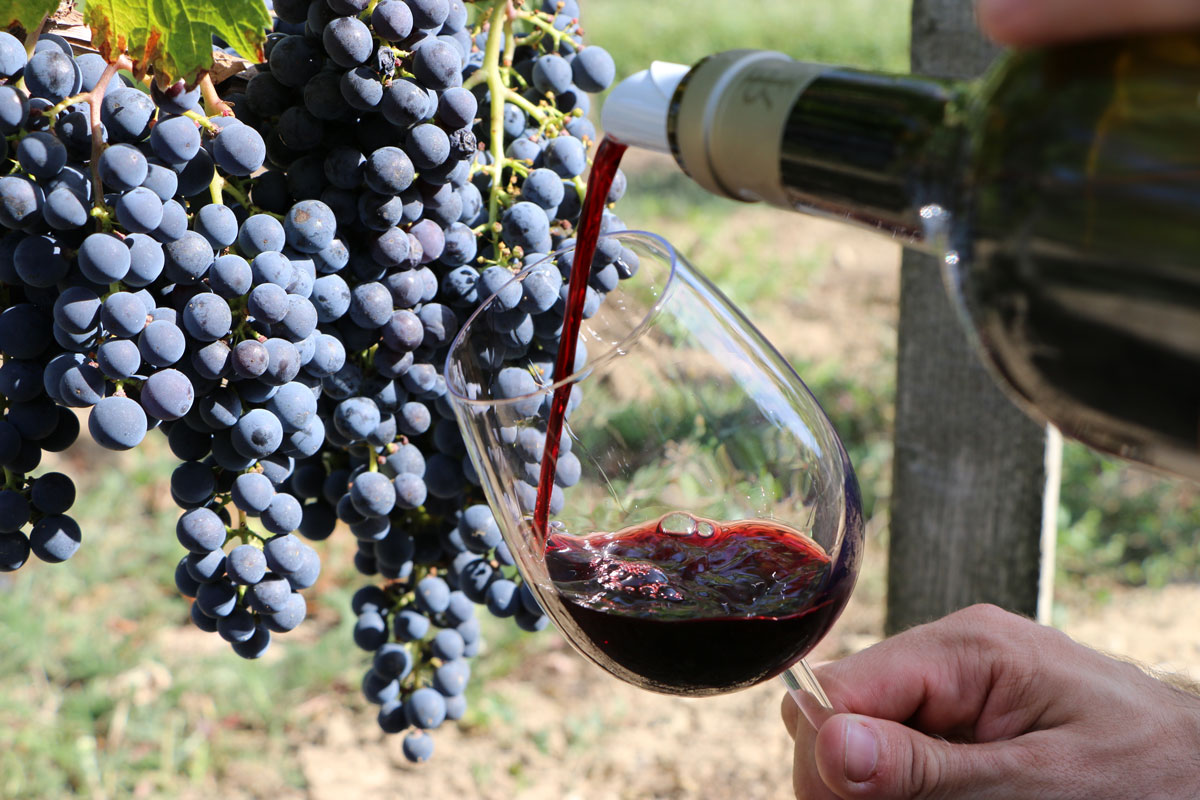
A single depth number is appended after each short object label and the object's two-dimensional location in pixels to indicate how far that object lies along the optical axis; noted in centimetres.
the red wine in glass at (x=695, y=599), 80
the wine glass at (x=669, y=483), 80
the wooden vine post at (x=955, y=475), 158
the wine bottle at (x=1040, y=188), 42
